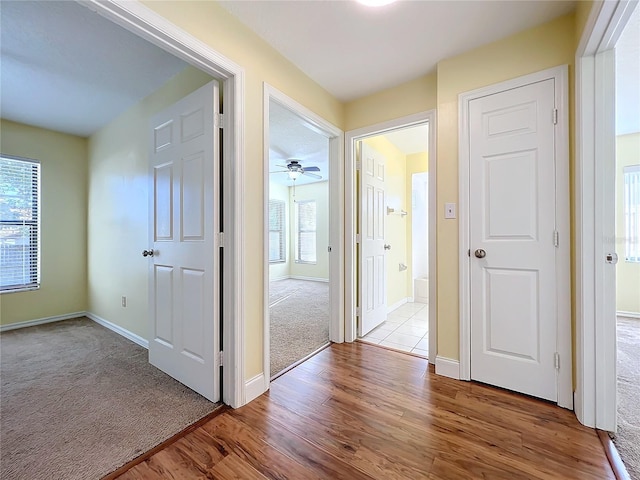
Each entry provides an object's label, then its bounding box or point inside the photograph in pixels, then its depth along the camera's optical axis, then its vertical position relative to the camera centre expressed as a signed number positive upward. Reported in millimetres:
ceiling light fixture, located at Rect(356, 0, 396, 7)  1521 +1383
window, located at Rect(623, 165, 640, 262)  3389 +348
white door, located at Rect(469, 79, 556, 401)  1715 +6
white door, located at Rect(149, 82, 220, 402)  1712 -5
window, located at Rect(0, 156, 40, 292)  3164 +229
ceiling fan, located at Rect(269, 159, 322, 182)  4529 +1273
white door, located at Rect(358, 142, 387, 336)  2848 -15
